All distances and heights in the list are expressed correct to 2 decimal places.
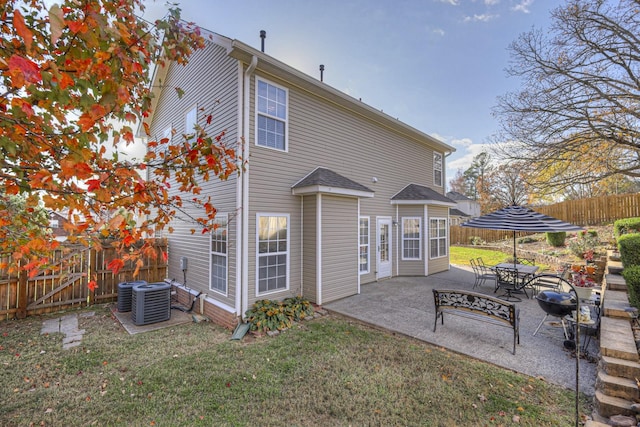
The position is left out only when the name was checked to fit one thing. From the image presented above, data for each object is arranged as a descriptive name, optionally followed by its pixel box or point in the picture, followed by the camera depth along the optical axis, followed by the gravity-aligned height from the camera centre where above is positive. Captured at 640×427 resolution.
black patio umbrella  6.67 +0.02
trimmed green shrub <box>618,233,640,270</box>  5.28 -0.57
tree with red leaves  1.50 +0.70
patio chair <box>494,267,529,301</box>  7.66 -1.79
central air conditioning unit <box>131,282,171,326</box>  6.35 -1.90
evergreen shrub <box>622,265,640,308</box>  4.62 -1.05
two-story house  6.30 +0.93
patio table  7.86 -1.42
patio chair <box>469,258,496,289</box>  8.49 -1.78
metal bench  4.61 -1.58
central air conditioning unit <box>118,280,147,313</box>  7.25 -1.94
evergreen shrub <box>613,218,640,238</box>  8.45 -0.15
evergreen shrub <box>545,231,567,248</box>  14.29 -0.86
